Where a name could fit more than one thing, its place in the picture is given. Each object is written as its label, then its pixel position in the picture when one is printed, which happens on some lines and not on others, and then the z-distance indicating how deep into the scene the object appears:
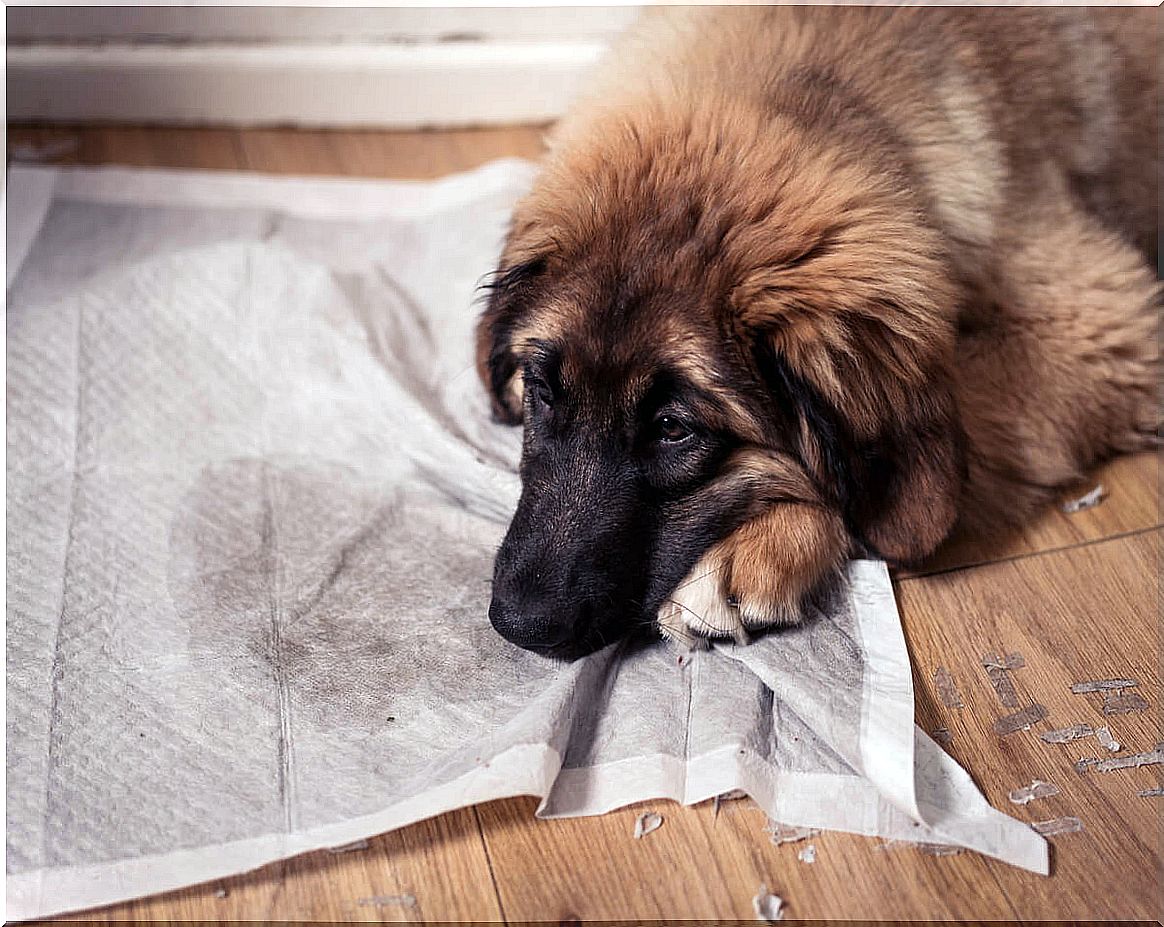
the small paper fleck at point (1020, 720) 0.81
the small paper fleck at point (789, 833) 0.77
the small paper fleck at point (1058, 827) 0.77
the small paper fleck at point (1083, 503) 0.93
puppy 0.77
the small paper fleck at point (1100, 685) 0.83
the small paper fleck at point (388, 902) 0.74
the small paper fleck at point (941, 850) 0.76
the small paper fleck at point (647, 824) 0.77
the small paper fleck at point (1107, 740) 0.80
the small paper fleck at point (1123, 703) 0.82
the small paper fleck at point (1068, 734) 0.81
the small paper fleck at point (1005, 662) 0.84
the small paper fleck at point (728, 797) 0.78
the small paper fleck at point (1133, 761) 0.80
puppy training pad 0.76
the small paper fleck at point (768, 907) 0.74
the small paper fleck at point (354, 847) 0.76
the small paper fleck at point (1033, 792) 0.78
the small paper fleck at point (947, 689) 0.82
